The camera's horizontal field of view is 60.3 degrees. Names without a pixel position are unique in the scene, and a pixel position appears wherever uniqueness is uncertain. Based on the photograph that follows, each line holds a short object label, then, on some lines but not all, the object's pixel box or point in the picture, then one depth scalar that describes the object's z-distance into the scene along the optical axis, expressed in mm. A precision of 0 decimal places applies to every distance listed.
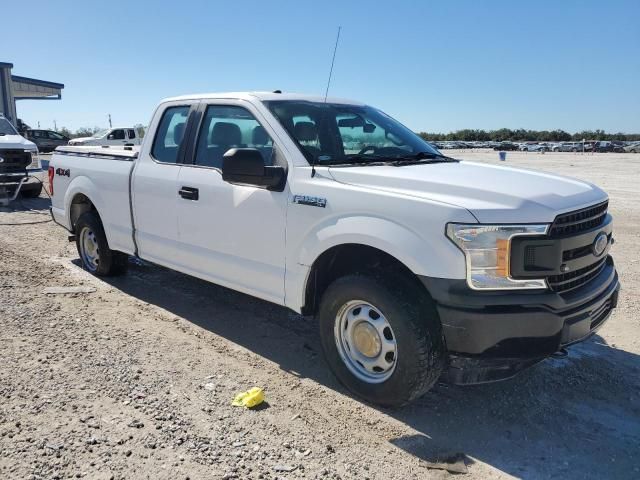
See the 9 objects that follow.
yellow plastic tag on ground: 3465
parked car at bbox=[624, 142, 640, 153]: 57719
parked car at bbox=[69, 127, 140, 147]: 26000
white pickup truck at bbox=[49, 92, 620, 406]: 2971
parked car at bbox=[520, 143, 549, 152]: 62222
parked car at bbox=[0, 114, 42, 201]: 12227
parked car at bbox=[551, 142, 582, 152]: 61175
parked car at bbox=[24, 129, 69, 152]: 35500
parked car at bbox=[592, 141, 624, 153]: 57531
